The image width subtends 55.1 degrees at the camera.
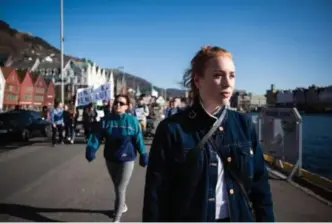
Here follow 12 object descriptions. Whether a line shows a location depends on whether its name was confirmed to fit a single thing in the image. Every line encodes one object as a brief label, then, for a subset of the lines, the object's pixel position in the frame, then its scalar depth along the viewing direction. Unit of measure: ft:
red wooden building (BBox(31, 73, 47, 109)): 233.76
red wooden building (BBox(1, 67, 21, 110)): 176.96
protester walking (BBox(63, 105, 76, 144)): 49.01
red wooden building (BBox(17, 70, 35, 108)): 211.00
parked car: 51.85
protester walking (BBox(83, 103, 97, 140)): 51.93
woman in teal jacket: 14.43
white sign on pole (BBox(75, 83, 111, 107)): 53.21
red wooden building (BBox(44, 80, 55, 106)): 249.59
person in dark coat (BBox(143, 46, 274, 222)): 5.83
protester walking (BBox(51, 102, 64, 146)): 47.01
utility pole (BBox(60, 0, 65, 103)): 51.68
